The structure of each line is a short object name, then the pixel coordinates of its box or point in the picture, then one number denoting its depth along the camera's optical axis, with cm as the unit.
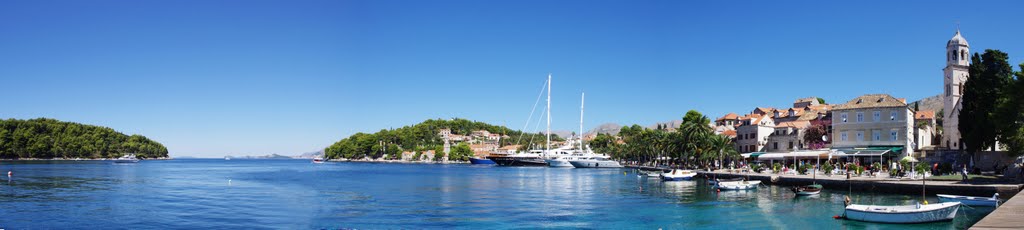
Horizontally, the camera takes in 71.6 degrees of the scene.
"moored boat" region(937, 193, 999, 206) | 3506
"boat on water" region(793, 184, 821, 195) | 4525
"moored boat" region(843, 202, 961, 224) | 2978
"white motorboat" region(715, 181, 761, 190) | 5344
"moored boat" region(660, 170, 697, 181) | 7025
